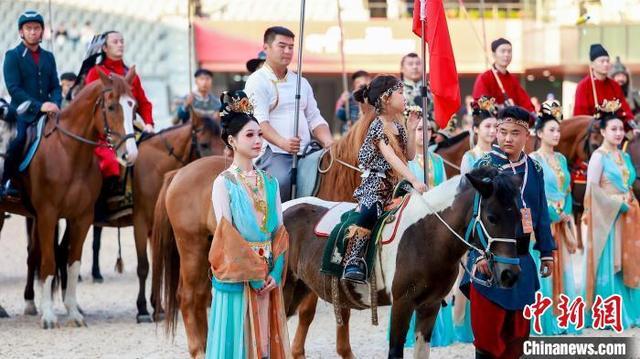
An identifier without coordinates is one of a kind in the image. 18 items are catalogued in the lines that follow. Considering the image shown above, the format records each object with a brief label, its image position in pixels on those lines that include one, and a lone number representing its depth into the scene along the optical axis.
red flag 15.19
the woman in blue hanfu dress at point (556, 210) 17.92
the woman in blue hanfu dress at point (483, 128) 17.68
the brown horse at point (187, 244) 14.82
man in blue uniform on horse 19.88
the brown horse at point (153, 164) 21.14
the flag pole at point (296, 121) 15.95
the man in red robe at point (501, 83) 20.85
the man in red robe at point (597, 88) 23.30
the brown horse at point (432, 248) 11.97
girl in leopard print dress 13.12
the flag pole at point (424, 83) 14.30
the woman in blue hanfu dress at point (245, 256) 11.69
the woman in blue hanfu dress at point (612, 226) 19.15
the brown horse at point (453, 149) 21.74
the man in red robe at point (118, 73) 21.13
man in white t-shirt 15.94
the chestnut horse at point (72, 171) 19.37
